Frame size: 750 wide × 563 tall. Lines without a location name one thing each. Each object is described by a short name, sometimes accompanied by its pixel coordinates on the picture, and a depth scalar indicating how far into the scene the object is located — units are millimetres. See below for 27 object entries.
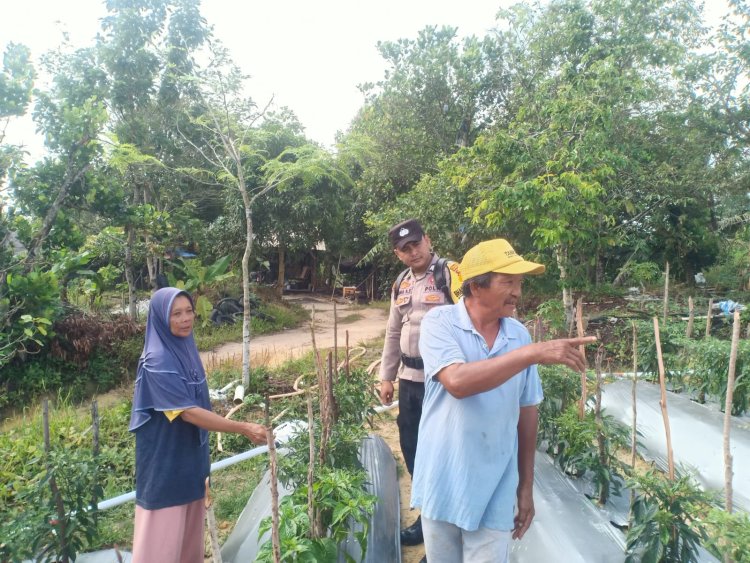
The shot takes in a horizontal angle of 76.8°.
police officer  2713
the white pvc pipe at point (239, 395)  5848
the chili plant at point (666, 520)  2066
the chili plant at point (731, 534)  1666
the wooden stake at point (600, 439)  2815
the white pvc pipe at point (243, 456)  3066
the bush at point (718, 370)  3982
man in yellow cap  1567
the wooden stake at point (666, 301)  6152
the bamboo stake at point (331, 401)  2672
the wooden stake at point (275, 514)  1550
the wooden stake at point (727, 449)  1892
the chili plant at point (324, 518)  1873
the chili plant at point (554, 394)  3549
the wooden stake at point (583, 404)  3070
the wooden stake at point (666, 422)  2193
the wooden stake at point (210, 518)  1189
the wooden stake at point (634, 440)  2746
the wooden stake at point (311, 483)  1936
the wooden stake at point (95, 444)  2353
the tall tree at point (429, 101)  11320
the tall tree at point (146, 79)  8906
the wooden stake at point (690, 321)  5498
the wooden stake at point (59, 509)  2191
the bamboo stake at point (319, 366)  2768
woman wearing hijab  2029
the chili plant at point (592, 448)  2836
